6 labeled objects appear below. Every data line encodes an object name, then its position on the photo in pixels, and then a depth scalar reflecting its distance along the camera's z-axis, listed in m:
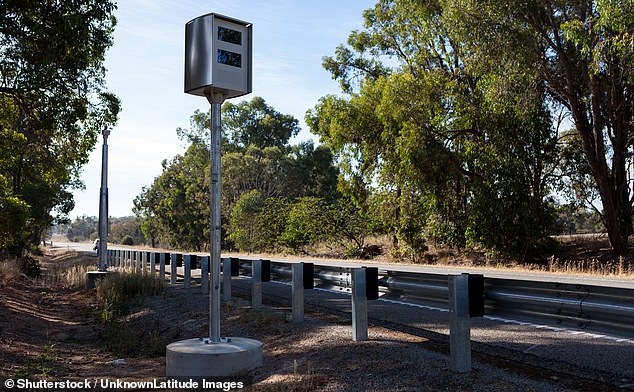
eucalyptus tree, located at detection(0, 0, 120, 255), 12.03
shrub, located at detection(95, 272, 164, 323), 12.58
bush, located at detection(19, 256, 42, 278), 25.24
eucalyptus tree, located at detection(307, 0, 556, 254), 26.19
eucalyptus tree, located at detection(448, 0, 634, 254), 22.14
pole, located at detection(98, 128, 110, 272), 18.67
